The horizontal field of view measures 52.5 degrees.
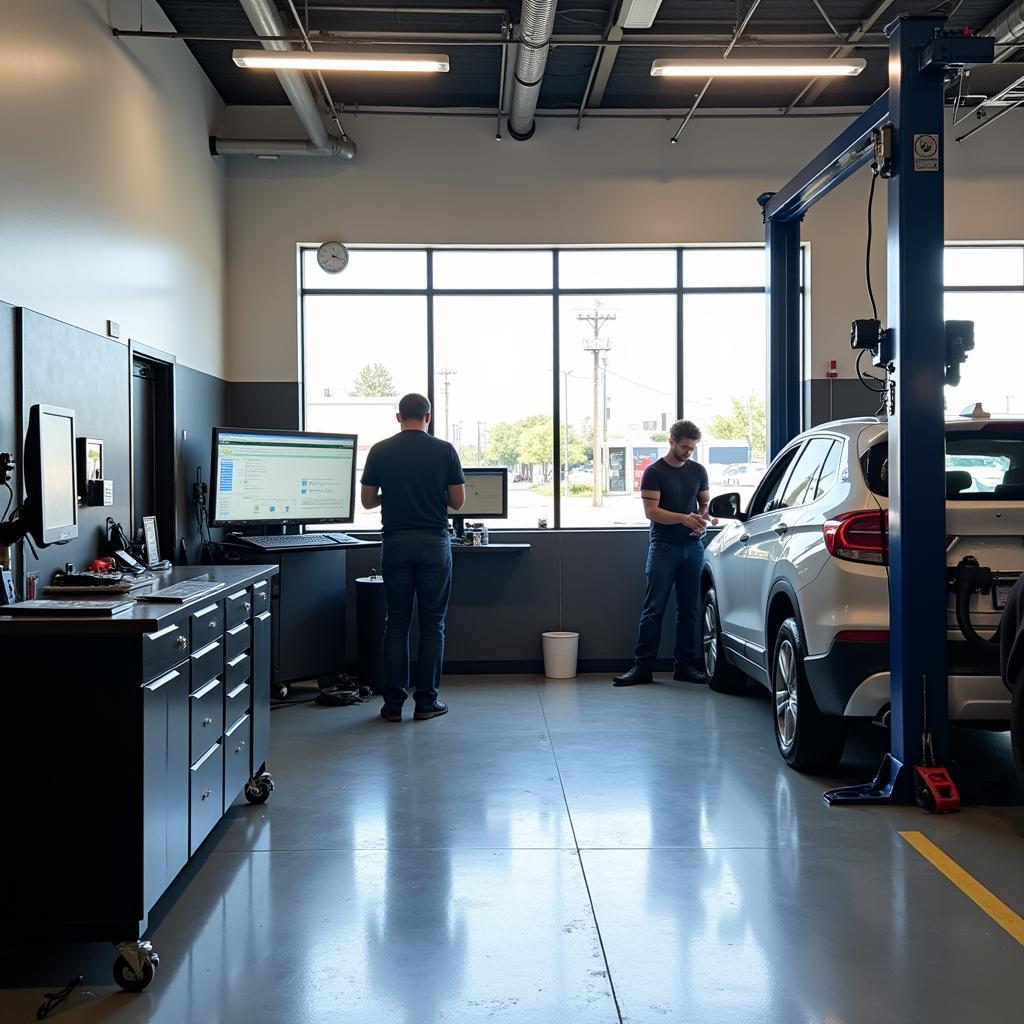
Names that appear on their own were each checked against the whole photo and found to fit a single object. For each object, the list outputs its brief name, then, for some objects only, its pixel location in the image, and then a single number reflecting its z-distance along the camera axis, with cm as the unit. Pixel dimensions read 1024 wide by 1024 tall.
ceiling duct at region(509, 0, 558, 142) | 551
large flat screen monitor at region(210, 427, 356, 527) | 633
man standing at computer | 584
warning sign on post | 419
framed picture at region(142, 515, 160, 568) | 501
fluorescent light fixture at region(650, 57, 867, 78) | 584
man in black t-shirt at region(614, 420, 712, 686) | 687
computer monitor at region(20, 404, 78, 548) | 312
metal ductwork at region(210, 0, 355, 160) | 628
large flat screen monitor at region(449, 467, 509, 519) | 731
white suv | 407
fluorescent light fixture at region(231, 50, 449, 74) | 559
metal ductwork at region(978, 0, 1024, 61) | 609
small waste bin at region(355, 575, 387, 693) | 673
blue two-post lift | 407
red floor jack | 404
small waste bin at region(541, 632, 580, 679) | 731
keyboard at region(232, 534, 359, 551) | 619
